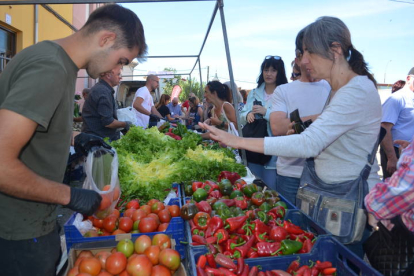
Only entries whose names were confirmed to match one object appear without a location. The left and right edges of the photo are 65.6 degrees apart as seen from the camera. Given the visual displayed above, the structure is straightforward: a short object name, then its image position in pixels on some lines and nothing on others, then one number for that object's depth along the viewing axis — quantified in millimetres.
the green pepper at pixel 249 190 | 2924
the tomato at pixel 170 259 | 1994
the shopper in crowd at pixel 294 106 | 3240
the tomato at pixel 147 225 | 2355
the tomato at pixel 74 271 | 1918
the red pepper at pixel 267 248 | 2051
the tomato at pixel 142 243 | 2111
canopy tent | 4228
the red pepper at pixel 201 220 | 2298
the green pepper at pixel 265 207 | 2544
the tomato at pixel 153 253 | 2031
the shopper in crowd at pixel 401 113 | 5004
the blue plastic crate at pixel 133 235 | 2141
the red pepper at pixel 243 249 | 2019
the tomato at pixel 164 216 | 2529
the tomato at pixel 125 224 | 2412
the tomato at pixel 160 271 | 1930
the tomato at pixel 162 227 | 2420
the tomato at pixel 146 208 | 2623
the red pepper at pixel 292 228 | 2211
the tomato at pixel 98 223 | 2459
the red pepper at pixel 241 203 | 2668
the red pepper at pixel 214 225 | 2198
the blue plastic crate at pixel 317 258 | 1794
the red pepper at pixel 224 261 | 1831
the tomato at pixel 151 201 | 2750
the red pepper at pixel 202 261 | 1804
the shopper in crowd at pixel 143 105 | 7480
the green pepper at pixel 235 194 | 2896
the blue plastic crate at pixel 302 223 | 2091
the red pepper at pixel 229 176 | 3397
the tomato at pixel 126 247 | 2080
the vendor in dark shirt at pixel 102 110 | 5090
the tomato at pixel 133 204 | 2737
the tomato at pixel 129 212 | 2562
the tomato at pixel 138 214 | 2498
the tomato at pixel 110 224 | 2412
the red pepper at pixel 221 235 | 2133
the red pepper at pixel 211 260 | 1853
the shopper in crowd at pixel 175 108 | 15891
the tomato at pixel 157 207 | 2635
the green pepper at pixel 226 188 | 2987
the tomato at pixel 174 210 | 2576
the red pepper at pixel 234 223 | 2258
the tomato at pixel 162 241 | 2136
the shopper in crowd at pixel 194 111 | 13764
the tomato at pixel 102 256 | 2033
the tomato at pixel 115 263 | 1941
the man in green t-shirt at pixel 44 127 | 1318
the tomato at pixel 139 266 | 1901
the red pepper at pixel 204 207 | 2529
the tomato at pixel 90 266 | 1895
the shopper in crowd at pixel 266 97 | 4125
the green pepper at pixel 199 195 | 2807
